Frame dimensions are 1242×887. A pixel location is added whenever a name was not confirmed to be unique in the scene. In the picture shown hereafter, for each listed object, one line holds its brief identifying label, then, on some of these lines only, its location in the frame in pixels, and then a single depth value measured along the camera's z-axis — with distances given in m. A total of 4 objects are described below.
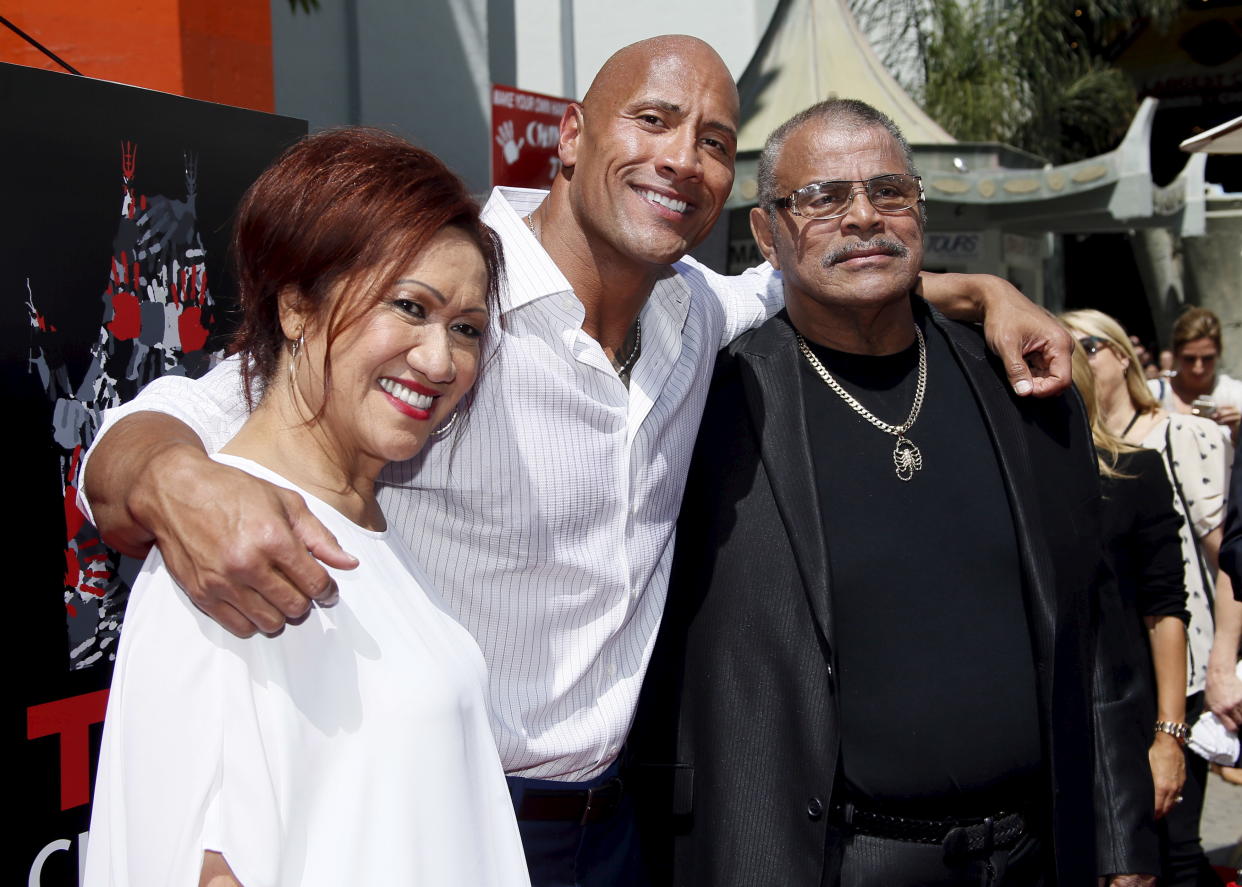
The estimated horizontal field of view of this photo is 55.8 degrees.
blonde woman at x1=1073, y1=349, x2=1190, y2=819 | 3.56
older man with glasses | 2.25
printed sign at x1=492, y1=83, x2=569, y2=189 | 7.26
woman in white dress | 1.32
